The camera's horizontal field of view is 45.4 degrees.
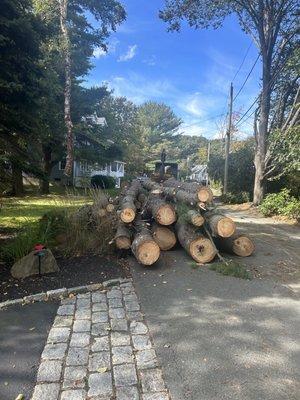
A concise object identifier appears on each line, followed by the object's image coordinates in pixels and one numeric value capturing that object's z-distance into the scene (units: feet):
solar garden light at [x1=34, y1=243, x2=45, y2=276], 18.66
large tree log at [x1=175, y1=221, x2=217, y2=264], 21.16
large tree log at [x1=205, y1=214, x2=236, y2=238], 21.68
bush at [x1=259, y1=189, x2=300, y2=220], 45.96
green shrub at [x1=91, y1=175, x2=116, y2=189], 102.47
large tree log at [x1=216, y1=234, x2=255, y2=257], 23.02
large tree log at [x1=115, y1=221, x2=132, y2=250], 21.91
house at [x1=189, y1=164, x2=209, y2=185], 195.11
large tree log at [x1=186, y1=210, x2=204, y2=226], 21.56
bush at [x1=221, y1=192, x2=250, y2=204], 70.08
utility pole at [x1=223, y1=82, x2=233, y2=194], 77.82
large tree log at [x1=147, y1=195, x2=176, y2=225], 22.79
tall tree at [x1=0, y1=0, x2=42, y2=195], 21.70
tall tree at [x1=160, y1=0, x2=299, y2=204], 54.85
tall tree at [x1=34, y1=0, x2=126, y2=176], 64.85
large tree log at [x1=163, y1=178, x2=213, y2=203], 23.63
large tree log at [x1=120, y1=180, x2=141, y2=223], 23.13
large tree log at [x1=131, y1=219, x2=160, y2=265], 19.89
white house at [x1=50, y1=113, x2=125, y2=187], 83.73
